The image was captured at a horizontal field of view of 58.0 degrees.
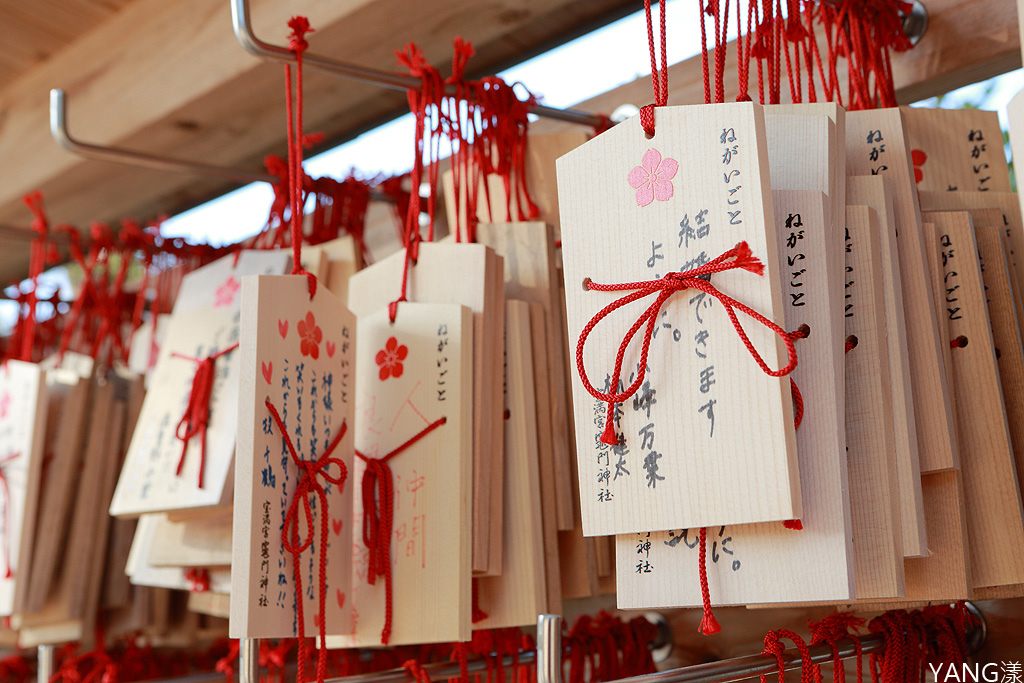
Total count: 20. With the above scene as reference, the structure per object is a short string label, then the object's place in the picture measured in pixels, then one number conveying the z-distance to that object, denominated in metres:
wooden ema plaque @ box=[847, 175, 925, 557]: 0.63
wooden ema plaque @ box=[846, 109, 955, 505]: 0.68
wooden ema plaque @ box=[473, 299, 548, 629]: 0.84
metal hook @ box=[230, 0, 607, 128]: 0.87
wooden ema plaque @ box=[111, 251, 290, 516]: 1.00
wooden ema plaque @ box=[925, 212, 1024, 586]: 0.69
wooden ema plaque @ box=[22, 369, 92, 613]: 1.24
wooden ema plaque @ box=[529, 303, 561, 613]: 0.87
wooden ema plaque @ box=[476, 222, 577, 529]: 0.93
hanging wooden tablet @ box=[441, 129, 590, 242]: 1.03
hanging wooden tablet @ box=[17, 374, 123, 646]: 1.27
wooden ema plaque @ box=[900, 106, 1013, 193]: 0.84
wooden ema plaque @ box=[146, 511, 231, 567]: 1.02
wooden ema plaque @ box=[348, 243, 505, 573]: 0.84
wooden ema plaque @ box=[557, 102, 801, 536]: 0.57
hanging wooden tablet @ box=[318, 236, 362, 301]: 1.15
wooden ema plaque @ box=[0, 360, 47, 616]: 1.18
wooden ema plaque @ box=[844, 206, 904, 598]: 0.61
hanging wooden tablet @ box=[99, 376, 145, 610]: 1.34
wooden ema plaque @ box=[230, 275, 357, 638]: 0.75
